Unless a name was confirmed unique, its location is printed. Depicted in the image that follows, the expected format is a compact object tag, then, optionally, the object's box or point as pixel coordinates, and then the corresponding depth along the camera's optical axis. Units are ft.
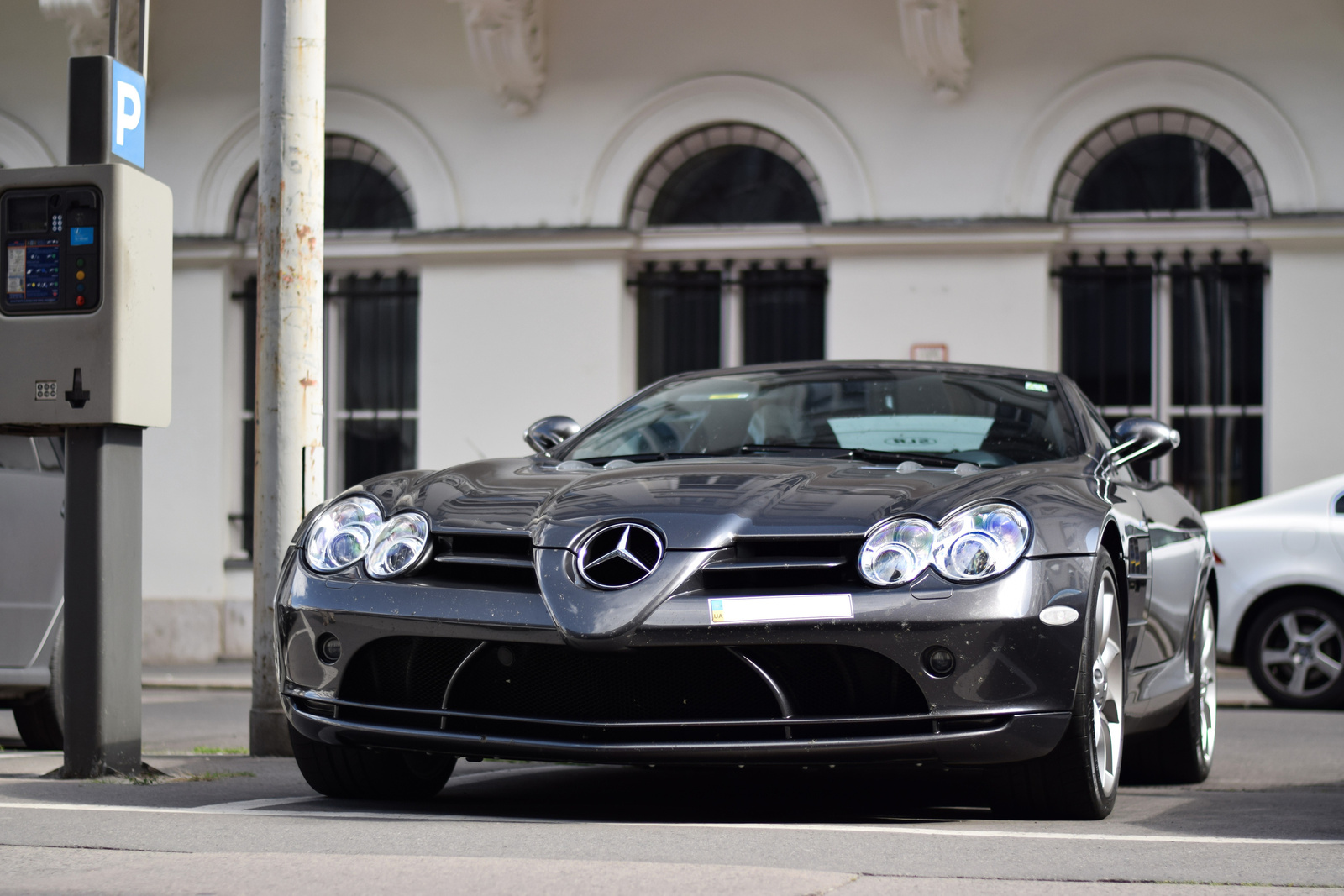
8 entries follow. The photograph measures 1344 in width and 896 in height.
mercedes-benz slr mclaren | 23.35
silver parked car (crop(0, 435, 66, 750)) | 39.25
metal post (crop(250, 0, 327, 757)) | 38.12
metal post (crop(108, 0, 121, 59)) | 32.93
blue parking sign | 32.39
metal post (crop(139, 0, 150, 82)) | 33.61
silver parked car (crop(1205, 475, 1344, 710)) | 57.35
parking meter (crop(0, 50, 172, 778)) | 31.17
